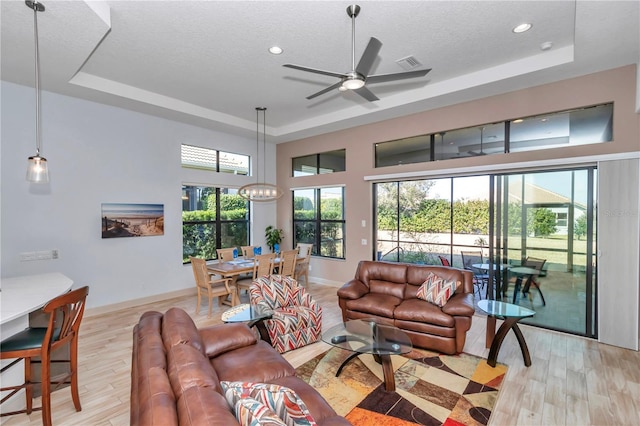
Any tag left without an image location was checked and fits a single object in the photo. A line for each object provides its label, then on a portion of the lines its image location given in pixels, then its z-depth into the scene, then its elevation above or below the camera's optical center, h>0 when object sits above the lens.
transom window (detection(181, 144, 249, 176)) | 6.27 +1.13
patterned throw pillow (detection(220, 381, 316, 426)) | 1.37 -0.88
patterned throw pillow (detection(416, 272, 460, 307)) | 3.82 -1.05
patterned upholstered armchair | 3.53 -1.25
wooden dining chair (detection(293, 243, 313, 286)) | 6.43 -1.21
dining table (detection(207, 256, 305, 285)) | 4.98 -0.99
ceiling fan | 2.66 +1.31
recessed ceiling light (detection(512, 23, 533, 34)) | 3.26 +1.99
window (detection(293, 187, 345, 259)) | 6.97 -0.24
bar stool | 2.21 -1.01
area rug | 2.46 -1.69
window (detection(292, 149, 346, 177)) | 6.90 +1.13
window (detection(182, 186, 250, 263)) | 6.28 -0.23
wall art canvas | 5.12 -0.16
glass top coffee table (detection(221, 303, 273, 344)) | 3.13 -1.14
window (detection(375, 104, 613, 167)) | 4.07 +1.14
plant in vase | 7.63 -0.68
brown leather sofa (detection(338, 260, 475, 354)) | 3.50 -1.24
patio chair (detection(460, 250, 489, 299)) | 4.98 -0.99
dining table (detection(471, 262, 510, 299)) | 4.71 -0.95
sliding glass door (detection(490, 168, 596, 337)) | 4.04 -0.51
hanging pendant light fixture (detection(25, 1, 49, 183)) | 2.54 +0.37
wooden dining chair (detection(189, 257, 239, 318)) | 4.87 -1.25
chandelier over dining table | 5.85 +0.37
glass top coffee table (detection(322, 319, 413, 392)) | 2.76 -1.29
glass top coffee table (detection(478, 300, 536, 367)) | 3.20 -1.24
